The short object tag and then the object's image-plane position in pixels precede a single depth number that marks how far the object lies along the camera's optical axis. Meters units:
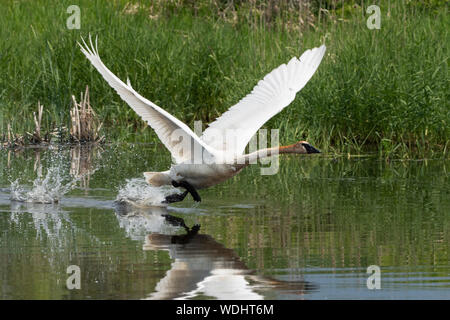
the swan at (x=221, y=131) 18.92
